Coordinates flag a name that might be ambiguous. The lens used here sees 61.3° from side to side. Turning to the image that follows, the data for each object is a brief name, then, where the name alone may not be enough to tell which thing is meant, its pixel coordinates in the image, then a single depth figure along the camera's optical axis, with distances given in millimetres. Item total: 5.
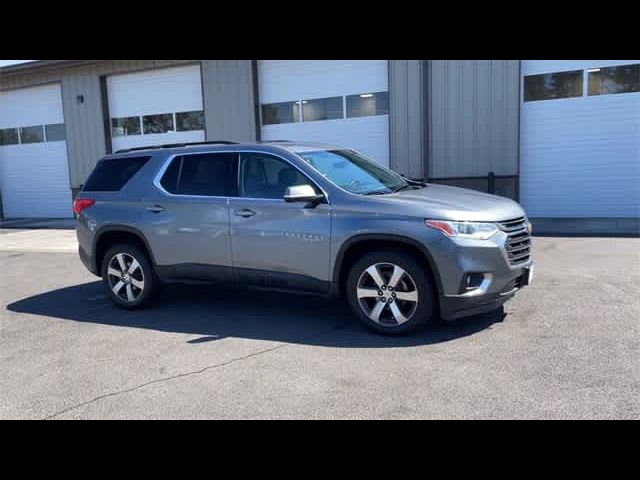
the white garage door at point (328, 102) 13992
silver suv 4730
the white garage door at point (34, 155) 18484
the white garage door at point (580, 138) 12328
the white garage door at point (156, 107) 16234
